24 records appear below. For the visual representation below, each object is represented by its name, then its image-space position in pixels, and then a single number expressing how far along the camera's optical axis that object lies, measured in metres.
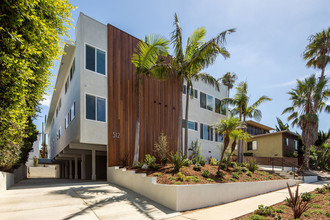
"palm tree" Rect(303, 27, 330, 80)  20.11
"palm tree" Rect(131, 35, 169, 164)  11.31
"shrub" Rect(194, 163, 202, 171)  9.91
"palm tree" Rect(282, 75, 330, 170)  18.44
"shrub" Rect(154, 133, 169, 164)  11.49
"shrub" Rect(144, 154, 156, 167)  10.19
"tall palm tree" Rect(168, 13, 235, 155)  10.82
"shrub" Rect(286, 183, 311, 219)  5.62
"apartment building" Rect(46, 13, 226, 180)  12.02
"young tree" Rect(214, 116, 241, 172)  10.12
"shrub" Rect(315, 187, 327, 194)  9.19
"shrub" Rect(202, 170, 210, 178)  9.16
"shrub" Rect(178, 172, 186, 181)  8.20
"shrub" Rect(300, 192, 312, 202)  7.61
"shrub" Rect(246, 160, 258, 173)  12.70
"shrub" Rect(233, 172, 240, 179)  10.14
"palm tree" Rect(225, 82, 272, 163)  18.11
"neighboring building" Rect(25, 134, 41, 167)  39.26
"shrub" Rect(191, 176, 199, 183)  8.24
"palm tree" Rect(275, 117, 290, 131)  34.08
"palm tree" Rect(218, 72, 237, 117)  27.85
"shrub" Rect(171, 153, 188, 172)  9.24
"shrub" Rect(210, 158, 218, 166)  12.53
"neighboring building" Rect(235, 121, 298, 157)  24.88
